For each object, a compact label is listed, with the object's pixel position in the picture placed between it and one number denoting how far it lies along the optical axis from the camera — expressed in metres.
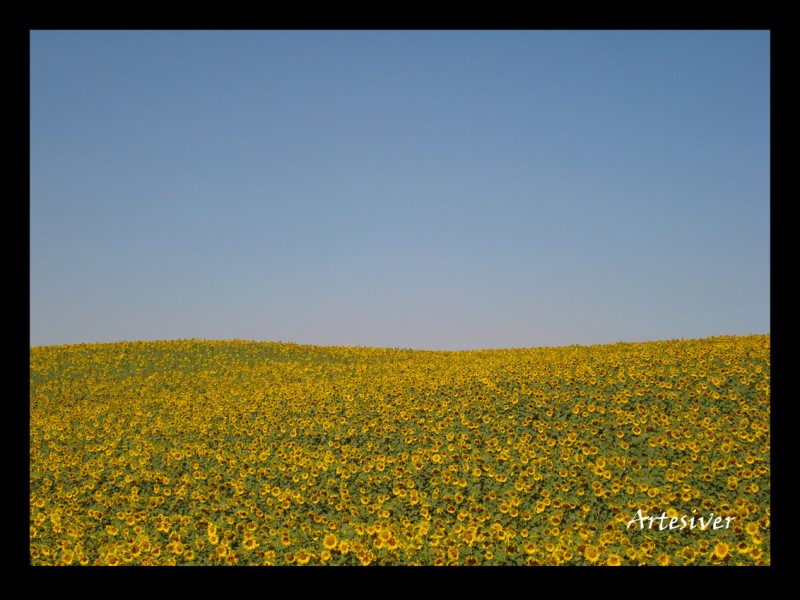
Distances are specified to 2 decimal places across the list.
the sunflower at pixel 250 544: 10.95
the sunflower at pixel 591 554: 9.84
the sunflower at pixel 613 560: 9.66
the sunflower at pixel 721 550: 9.68
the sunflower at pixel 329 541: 10.73
